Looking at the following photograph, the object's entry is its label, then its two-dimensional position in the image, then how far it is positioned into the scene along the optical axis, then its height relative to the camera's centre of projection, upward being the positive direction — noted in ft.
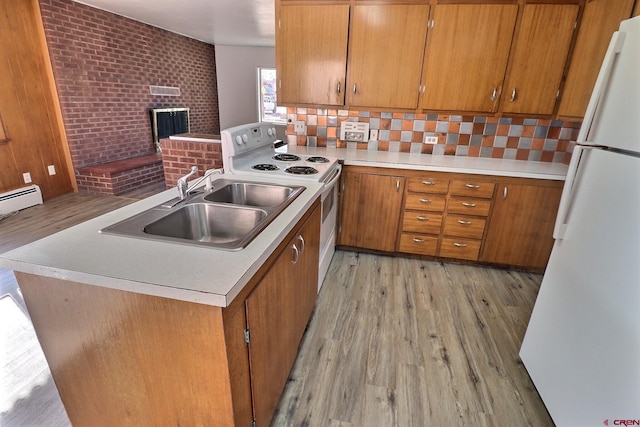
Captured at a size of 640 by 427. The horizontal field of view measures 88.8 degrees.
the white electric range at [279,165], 6.94 -1.45
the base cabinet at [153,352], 3.02 -2.46
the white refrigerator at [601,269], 3.46 -1.82
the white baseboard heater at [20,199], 11.61 -3.86
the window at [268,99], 24.30 -0.07
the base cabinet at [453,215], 8.43 -2.83
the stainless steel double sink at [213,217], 3.81 -1.54
